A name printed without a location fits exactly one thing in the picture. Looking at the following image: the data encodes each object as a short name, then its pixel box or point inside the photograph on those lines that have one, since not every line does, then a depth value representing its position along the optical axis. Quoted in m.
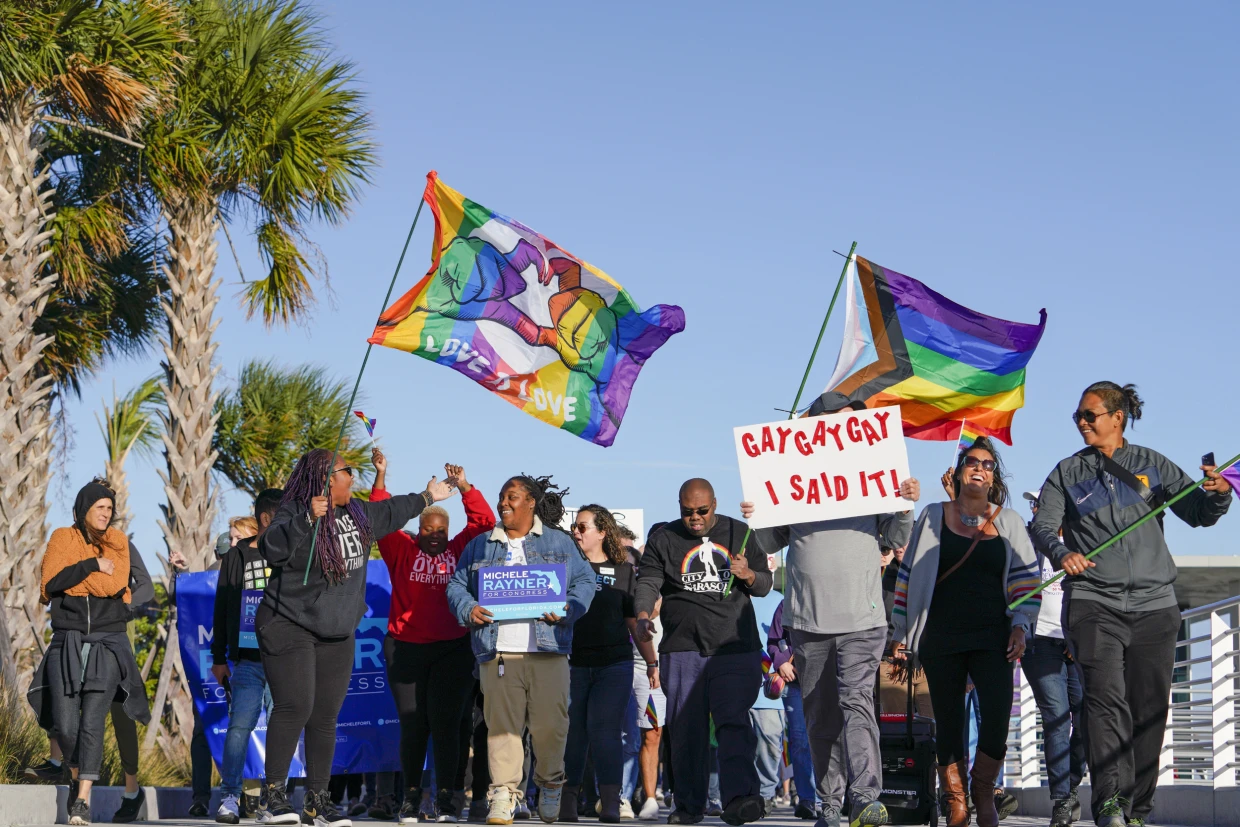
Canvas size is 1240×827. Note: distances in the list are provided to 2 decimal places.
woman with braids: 8.09
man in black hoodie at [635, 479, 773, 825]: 9.51
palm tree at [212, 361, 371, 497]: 21.56
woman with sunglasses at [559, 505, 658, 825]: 10.08
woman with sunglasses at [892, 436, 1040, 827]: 8.15
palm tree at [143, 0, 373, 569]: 17.12
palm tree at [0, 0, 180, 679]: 14.37
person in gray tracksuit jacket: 7.82
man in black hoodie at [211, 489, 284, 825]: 9.27
